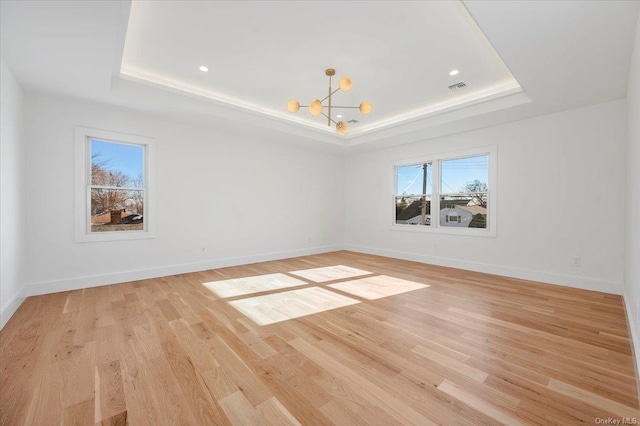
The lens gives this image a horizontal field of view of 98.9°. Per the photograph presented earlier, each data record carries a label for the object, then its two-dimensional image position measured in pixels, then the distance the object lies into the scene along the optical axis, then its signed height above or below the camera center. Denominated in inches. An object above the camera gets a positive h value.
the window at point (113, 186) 158.7 +15.3
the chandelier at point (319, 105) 131.9 +51.8
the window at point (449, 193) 200.4 +14.1
